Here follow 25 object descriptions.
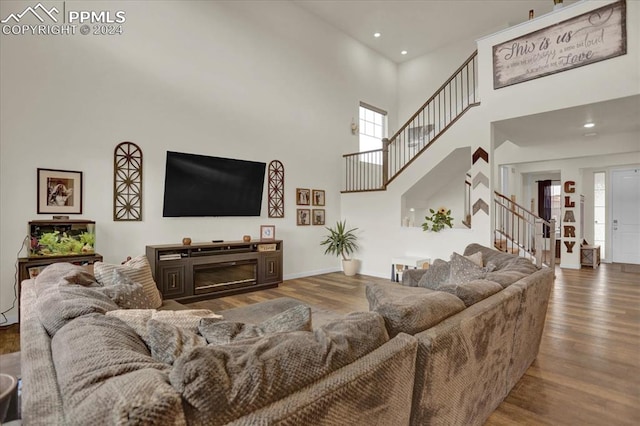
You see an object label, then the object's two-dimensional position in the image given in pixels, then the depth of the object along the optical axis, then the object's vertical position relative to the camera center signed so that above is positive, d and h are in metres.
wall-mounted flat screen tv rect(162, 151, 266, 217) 4.79 +0.47
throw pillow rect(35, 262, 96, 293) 2.10 -0.41
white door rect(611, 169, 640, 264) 7.52 +0.08
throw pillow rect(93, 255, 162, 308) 2.48 -0.47
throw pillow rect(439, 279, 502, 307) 1.86 -0.43
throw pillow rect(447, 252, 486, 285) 3.19 -0.53
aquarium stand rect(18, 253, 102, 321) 3.38 -0.51
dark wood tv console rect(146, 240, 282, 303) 4.43 -0.78
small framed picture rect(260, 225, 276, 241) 5.66 -0.28
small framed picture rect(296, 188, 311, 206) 6.41 +0.39
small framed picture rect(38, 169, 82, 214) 3.81 +0.28
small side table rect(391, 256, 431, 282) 5.69 -0.82
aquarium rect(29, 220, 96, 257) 3.59 -0.26
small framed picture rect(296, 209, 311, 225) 6.43 -0.02
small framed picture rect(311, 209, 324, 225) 6.69 +0.01
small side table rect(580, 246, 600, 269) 7.18 -0.83
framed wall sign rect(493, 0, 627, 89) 4.09 +2.35
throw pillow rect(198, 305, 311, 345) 1.32 -0.46
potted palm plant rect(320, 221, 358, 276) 6.65 -0.58
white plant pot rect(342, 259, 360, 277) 6.62 -1.02
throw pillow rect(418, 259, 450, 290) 3.59 -0.65
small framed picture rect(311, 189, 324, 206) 6.66 +0.40
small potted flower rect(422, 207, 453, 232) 5.69 -0.05
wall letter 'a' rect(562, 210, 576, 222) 7.29 +0.04
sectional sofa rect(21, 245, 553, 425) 0.80 -0.47
